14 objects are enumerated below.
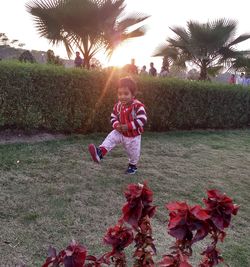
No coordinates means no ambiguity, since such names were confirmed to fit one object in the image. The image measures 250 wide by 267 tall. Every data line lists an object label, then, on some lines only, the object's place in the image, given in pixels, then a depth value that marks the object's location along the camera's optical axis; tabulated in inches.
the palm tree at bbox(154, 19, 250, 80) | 572.6
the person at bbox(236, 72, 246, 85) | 601.9
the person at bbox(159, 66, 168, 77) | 509.0
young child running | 148.8
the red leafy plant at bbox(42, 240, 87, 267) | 40.0
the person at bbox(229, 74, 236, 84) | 621.3
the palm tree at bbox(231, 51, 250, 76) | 593.8
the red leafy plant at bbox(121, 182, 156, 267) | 44.1
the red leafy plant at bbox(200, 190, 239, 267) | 43.3
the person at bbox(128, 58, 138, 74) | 412.3
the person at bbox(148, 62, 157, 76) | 540.6
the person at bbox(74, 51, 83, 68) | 512.1
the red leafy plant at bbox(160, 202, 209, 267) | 41.1
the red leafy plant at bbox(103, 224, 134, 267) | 45.3
